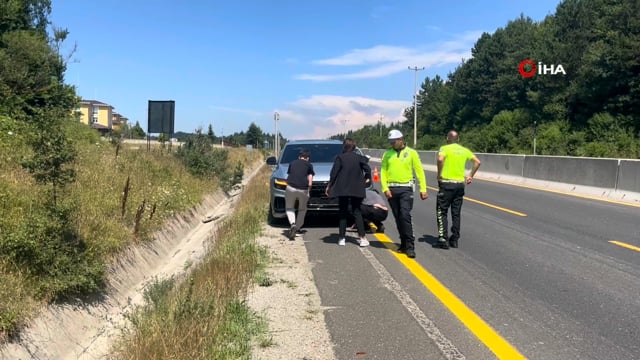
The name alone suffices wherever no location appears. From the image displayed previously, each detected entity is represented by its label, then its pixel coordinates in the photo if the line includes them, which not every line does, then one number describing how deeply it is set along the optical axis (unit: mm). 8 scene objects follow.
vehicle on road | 10172
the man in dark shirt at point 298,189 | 9359
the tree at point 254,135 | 97000
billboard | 21547
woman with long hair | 8336
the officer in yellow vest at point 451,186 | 8578
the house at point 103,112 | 137550
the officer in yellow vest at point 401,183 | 7895
